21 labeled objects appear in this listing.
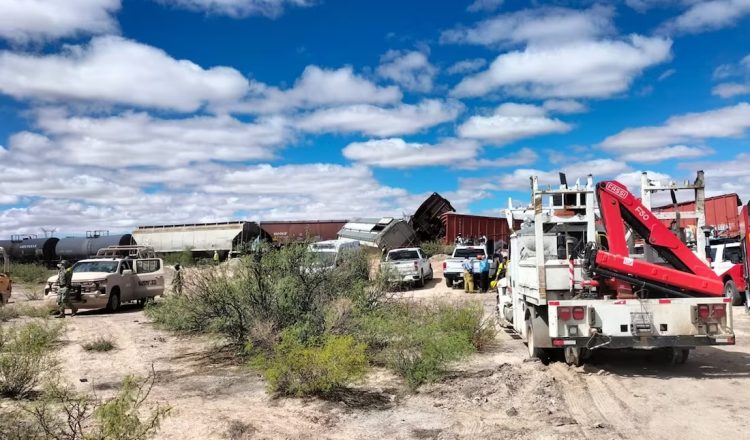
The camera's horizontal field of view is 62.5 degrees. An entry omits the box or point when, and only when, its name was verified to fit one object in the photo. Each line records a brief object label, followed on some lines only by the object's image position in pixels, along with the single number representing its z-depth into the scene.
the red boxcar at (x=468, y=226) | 38.28
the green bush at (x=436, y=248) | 37.09
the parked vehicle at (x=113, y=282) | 18.81
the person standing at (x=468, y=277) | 24.42
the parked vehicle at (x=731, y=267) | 18.11
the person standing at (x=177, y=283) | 12.26
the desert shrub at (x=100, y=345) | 12.01
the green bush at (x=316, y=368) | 7.49
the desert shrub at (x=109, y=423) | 4.54
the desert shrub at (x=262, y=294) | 10.36
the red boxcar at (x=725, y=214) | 26.17
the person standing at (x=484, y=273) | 24.09
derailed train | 42.12
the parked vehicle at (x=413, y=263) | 26.09
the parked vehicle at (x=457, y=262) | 25.98
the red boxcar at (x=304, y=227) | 44.34
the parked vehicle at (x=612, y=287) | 8.48
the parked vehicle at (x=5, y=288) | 20.28
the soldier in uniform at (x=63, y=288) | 17.83
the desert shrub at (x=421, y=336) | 8.53
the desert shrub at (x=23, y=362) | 7.63
